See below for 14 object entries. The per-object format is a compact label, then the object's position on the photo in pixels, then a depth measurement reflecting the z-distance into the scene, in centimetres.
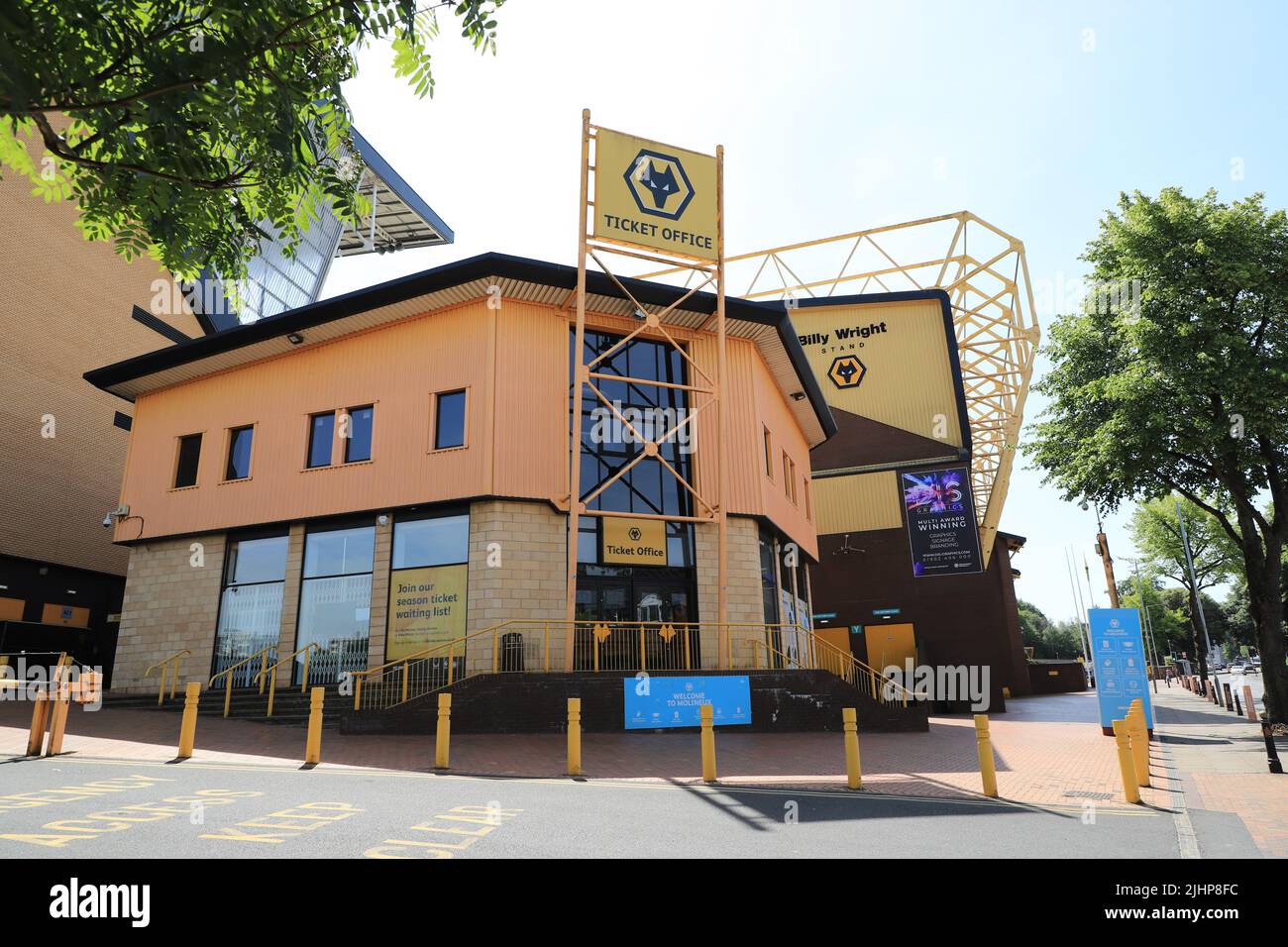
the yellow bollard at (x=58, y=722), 1109
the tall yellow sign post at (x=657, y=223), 1867
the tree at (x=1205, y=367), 1802
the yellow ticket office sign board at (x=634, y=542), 1839
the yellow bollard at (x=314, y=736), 1095
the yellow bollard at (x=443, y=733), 1077
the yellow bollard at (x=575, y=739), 1064
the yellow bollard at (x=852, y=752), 994
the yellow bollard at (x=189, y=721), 1123
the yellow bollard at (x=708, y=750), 1038
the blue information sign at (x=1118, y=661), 1675
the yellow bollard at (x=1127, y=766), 921
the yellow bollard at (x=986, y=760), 952
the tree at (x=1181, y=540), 4899
